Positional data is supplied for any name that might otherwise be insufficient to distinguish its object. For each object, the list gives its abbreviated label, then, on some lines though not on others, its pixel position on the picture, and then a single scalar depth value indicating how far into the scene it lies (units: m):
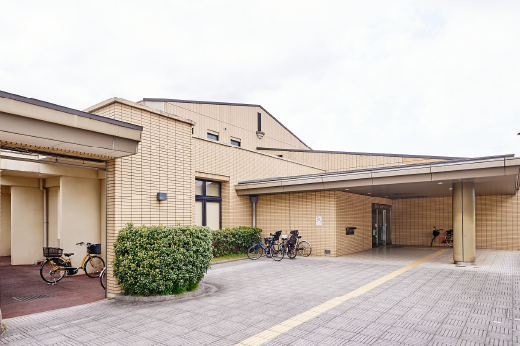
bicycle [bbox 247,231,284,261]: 12.77
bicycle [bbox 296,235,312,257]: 13.62
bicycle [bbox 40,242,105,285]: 8.55
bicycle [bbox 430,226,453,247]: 17.39
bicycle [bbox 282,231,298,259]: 12.80
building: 6.40
